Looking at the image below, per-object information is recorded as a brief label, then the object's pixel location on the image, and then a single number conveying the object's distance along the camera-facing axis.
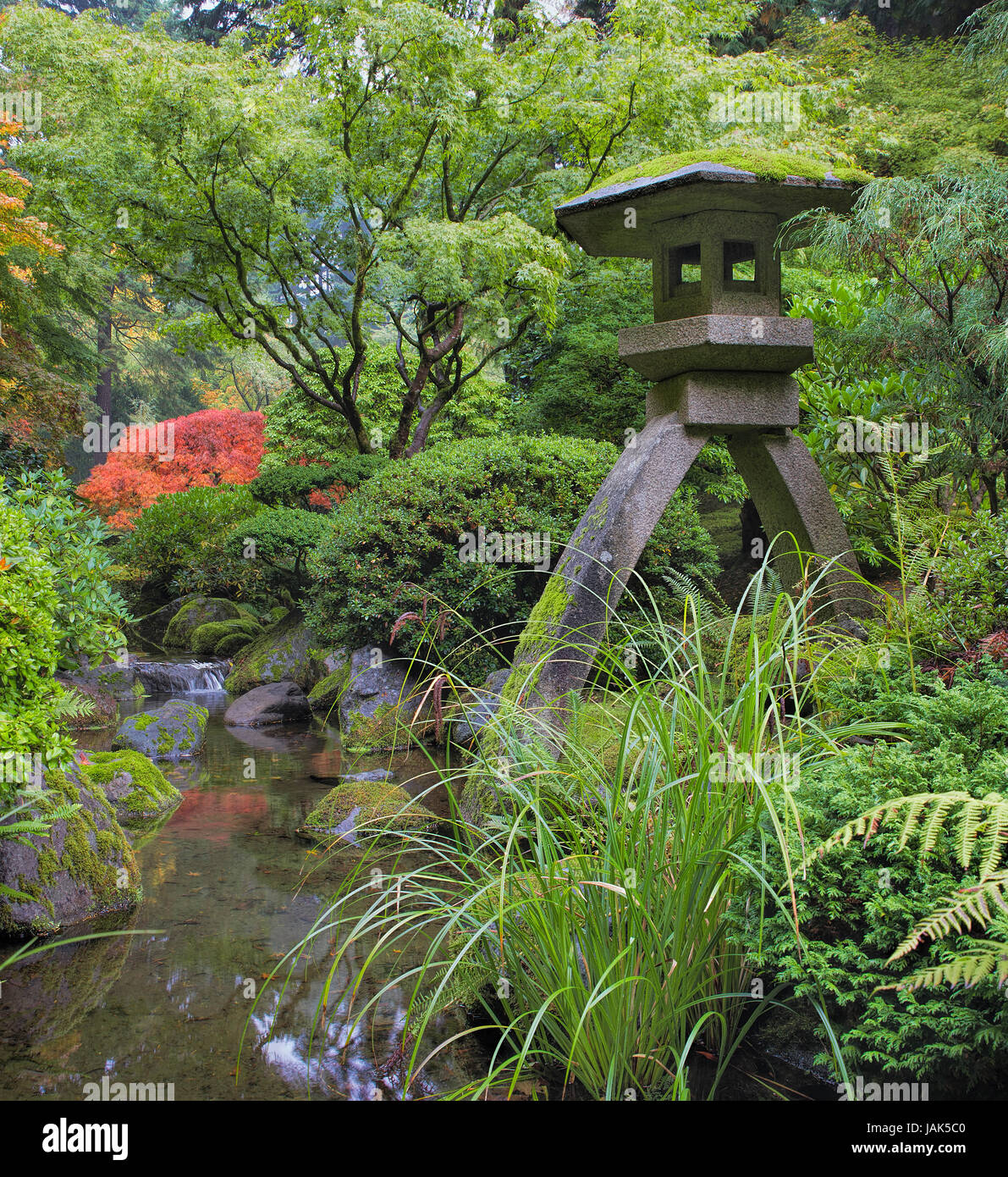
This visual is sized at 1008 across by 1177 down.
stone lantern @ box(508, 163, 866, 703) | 4.72
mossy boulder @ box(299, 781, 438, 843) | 4.88
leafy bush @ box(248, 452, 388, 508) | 11.52
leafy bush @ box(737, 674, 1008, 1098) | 1.88
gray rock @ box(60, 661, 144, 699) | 8.76
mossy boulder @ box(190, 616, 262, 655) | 12.14
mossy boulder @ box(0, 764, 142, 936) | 3.72
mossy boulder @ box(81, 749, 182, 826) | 5.36
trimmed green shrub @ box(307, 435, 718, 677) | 7.36
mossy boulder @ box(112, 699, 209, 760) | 7.14
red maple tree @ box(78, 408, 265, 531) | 17.41
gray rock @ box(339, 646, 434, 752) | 7.06
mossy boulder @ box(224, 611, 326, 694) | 9.80
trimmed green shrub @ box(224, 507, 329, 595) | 10.61
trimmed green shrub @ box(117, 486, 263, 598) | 13.83
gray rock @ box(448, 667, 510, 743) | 6.76
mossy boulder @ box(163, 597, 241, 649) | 13.02
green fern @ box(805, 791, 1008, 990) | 1.60
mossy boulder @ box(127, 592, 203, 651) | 13.57
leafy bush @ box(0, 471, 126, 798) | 3.52
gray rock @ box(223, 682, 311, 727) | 8.60
